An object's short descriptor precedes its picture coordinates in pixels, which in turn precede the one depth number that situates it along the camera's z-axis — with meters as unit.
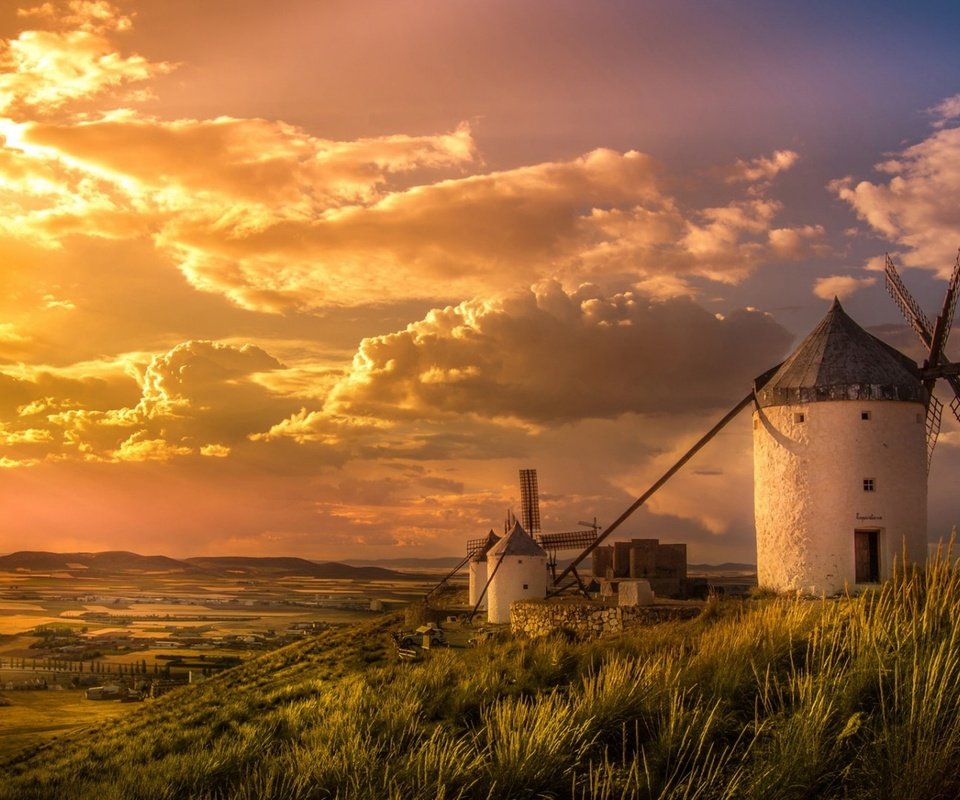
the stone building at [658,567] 31.66
